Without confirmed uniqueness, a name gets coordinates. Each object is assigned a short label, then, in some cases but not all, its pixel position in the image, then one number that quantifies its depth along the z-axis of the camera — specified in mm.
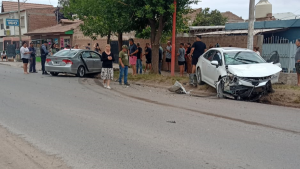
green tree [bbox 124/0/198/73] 14352
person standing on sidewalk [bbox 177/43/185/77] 16391
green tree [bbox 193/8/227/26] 37312
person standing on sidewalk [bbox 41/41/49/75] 18031
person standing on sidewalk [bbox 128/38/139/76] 15925
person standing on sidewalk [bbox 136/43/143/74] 16672
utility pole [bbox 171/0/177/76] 14780
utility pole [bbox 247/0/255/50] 12835
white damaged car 9883
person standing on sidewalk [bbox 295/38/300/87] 11805
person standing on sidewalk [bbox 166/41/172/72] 17916
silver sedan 16188
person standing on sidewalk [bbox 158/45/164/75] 17550
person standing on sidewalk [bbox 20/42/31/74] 18334
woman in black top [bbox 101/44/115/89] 12781
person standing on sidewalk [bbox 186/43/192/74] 17466
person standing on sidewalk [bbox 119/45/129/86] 13305
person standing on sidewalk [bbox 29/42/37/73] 18891
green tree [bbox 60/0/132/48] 15641
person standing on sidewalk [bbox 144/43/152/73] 17469
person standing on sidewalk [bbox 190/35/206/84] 14414
